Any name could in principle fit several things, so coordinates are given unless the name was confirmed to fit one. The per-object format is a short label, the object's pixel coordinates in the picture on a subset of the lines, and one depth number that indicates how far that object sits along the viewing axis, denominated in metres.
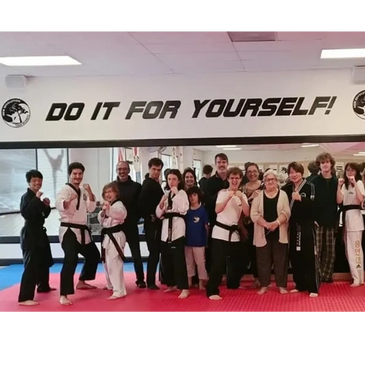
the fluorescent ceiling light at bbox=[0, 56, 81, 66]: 5.09
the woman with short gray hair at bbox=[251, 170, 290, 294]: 4.84
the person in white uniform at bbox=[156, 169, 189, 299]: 4.80
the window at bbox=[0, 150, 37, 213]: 6.43
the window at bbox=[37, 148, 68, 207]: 6.26
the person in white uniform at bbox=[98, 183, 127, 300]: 4.80
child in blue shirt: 4.91
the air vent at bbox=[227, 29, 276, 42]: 4.28
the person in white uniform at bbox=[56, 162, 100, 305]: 4.64
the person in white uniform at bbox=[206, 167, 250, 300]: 4.76
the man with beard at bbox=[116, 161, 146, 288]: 5.18
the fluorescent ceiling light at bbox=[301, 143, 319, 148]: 5.70
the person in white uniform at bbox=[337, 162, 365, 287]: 5.14
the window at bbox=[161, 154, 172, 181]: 5.48
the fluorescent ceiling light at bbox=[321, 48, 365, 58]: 4.90
